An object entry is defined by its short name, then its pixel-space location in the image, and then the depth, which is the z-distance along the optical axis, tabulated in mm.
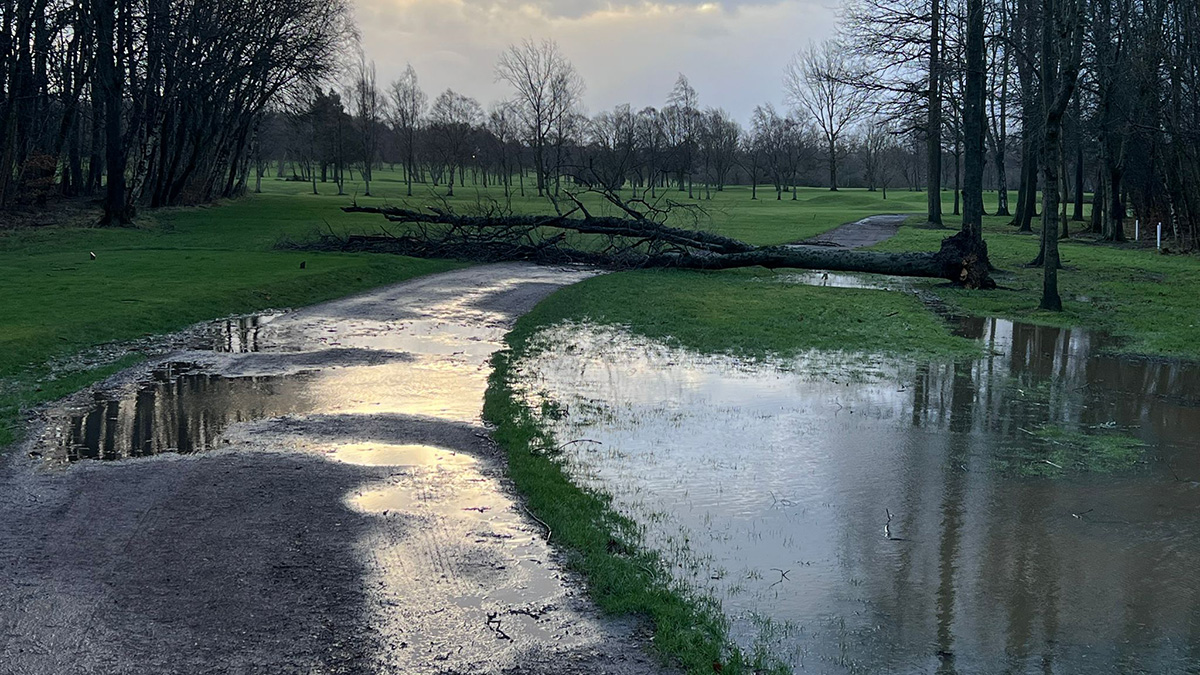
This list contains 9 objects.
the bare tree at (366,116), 77188
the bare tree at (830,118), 85688
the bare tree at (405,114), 92219
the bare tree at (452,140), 88119
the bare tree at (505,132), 91438
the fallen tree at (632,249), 21391
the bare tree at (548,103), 82500
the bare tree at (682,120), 97625
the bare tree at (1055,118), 16344
